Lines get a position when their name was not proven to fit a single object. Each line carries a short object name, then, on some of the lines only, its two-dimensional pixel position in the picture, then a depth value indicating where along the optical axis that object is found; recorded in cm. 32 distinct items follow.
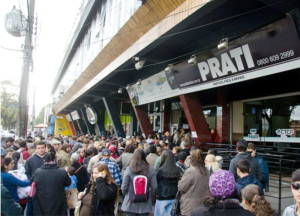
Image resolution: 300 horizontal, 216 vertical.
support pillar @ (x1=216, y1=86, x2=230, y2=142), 1152
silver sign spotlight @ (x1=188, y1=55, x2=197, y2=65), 869
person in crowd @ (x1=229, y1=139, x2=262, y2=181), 486
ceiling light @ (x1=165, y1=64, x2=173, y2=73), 1038
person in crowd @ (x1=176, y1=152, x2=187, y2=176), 507
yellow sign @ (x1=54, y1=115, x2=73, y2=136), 4154
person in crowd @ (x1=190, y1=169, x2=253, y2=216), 216
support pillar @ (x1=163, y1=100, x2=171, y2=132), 1683
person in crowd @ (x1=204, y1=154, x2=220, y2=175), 532
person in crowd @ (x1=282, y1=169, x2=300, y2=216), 232
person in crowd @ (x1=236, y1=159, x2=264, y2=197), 381
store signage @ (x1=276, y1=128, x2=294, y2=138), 947
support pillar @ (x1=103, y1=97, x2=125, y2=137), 1914
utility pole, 1039
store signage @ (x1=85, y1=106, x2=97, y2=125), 2555
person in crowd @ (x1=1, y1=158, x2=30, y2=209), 404
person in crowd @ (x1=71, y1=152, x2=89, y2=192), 562
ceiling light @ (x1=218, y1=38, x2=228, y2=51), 704
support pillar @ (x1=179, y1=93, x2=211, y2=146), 1061
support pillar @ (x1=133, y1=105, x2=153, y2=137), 1577
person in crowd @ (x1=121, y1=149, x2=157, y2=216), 418
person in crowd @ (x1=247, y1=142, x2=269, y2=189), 511
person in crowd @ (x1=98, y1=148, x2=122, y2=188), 517
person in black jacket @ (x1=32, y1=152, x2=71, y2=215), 403
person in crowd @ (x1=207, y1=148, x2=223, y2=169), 582
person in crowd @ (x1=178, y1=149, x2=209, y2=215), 379
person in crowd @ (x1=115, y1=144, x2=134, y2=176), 599
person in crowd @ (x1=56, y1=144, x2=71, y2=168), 552
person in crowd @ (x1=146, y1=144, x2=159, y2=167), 602
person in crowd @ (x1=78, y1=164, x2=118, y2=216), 346
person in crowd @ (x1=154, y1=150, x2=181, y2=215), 467
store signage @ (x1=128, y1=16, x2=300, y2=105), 604
